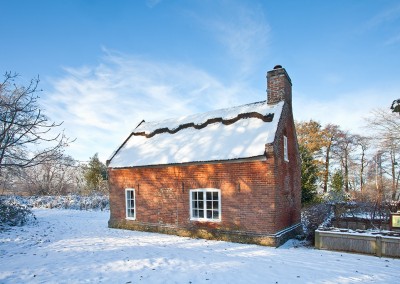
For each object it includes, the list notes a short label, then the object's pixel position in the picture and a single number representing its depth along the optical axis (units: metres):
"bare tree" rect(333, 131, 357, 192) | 36.78
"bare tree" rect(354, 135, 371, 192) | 36.73
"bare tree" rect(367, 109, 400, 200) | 24.22
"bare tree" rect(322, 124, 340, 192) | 34.63
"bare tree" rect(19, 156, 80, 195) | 32.75
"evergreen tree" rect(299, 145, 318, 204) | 24.26
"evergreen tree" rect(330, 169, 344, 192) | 30.46
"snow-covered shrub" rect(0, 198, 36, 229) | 14.84
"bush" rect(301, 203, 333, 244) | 11.64
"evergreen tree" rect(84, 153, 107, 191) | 38.37
